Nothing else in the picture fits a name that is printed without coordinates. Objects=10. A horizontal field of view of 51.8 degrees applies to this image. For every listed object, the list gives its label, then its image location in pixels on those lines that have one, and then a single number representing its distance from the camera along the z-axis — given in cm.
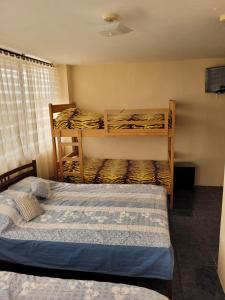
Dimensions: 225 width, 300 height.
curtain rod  266
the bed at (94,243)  189
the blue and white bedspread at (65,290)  135
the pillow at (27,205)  224
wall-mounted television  359
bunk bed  322
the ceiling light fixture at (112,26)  162
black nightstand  394
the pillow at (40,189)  260
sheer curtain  266
